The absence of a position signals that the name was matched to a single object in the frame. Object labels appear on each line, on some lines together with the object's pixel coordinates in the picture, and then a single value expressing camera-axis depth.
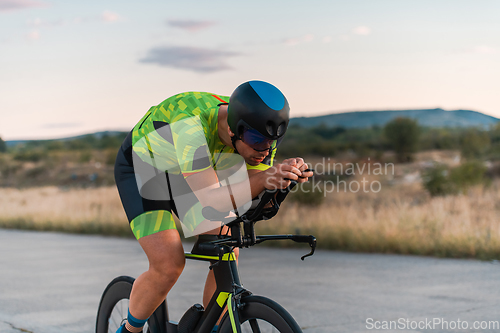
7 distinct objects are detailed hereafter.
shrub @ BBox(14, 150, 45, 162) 65.38
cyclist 2.52
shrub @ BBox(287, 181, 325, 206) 16.48
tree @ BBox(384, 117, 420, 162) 59.28
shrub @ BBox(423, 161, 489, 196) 17.95
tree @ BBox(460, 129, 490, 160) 36.49
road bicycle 2.47
